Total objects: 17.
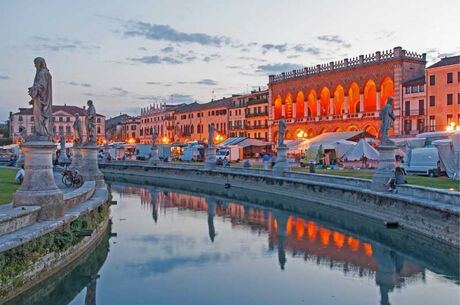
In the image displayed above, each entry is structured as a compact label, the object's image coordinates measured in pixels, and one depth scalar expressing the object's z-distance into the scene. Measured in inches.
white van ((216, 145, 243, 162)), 2549.2
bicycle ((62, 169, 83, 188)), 1053.8
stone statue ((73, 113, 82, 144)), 1200.2
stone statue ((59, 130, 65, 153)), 2442.2
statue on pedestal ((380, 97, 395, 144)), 950.4
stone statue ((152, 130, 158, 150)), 2347.6
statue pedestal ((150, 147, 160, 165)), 2353.5
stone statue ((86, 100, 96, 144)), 1106.1
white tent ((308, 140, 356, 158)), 1753.2
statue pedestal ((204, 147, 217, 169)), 1905.8
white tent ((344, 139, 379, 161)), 1595.7
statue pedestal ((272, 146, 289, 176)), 1449.3
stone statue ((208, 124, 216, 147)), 1909.3
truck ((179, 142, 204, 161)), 2797.7
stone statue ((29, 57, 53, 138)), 592.7
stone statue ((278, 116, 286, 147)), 1432.1
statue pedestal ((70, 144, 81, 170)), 1249.6
